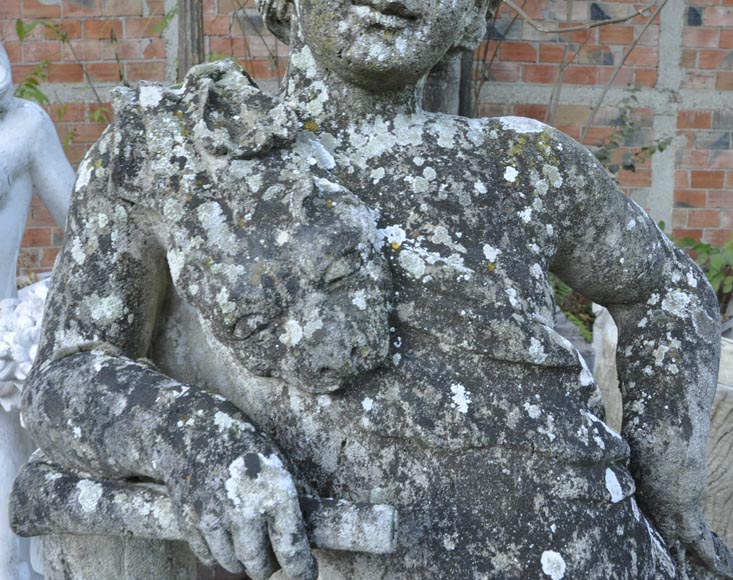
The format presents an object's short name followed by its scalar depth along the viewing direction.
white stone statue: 2.66
